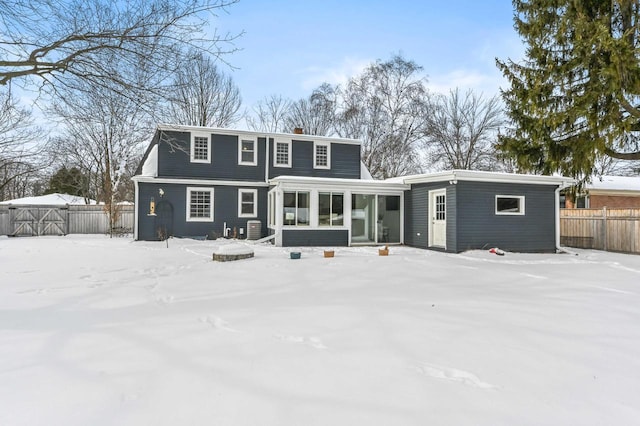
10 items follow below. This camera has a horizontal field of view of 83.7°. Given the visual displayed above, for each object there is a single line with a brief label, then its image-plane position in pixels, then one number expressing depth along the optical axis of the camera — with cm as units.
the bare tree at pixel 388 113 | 2428
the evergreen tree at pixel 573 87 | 834
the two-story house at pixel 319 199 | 1123
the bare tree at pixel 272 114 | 2708
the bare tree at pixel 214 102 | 2263
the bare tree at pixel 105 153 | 2000
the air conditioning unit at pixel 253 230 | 1432
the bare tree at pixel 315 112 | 2652
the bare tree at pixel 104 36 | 551
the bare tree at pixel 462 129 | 2519
